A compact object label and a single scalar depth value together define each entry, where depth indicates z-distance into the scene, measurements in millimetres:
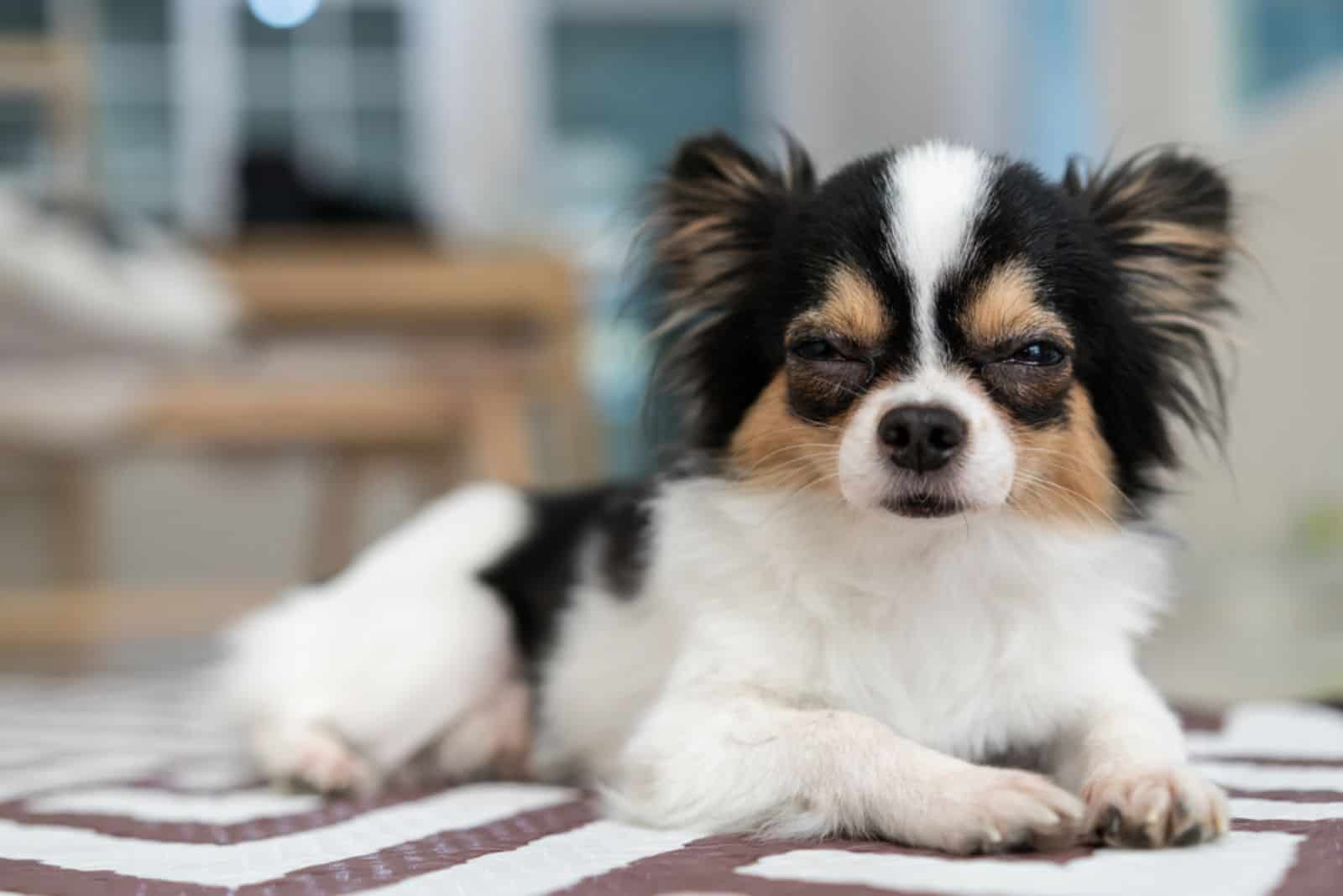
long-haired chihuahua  608
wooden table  1296
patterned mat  556
